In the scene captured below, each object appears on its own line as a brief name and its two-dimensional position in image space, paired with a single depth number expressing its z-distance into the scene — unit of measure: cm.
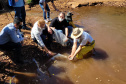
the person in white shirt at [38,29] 294
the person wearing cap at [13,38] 244
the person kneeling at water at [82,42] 276
